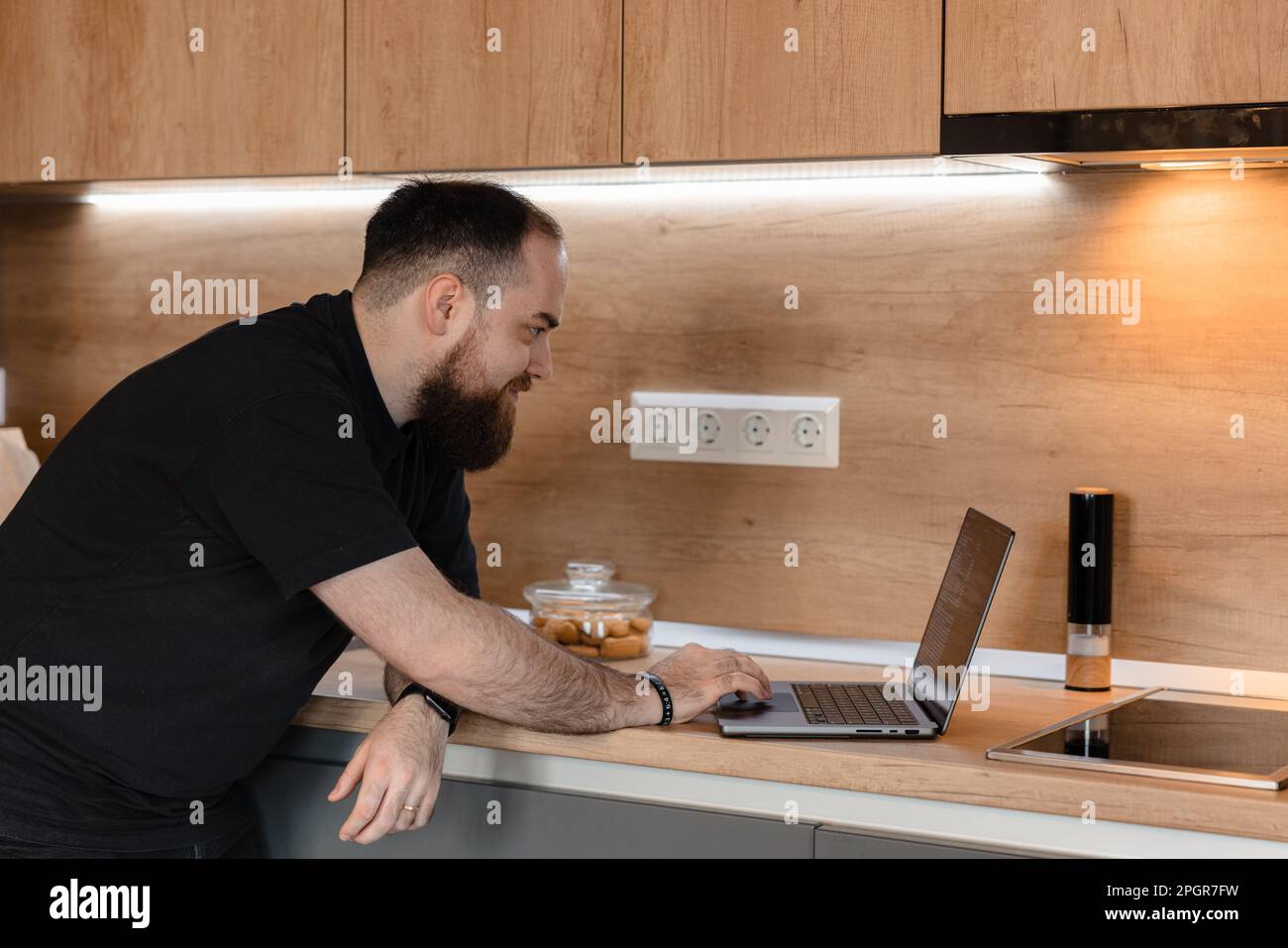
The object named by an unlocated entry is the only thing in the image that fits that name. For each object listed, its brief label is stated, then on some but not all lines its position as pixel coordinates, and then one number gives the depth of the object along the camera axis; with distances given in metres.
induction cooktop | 1.38
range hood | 1.45
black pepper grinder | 1.74
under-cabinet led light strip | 1.90
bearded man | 1.35
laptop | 1.51
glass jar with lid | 1.90
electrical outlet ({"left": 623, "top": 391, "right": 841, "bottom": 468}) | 1.99
